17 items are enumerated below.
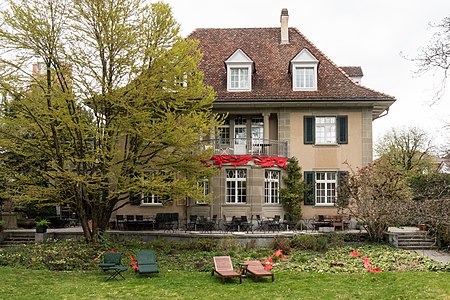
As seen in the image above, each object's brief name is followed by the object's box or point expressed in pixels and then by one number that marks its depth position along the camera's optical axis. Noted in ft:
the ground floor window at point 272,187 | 88.38
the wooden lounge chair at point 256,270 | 48.55
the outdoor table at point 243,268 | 51.52
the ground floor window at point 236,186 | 87.20
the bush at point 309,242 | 68.08
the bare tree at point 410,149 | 155.74
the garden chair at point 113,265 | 50.37
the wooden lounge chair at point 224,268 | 48.24
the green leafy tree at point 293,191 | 88.28
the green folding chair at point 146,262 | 51.34
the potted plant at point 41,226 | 79.86
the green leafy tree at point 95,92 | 63.82
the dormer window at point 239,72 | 92.89
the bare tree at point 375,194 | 73.20
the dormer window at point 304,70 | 92.53
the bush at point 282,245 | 66.59
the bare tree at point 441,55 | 31.35
